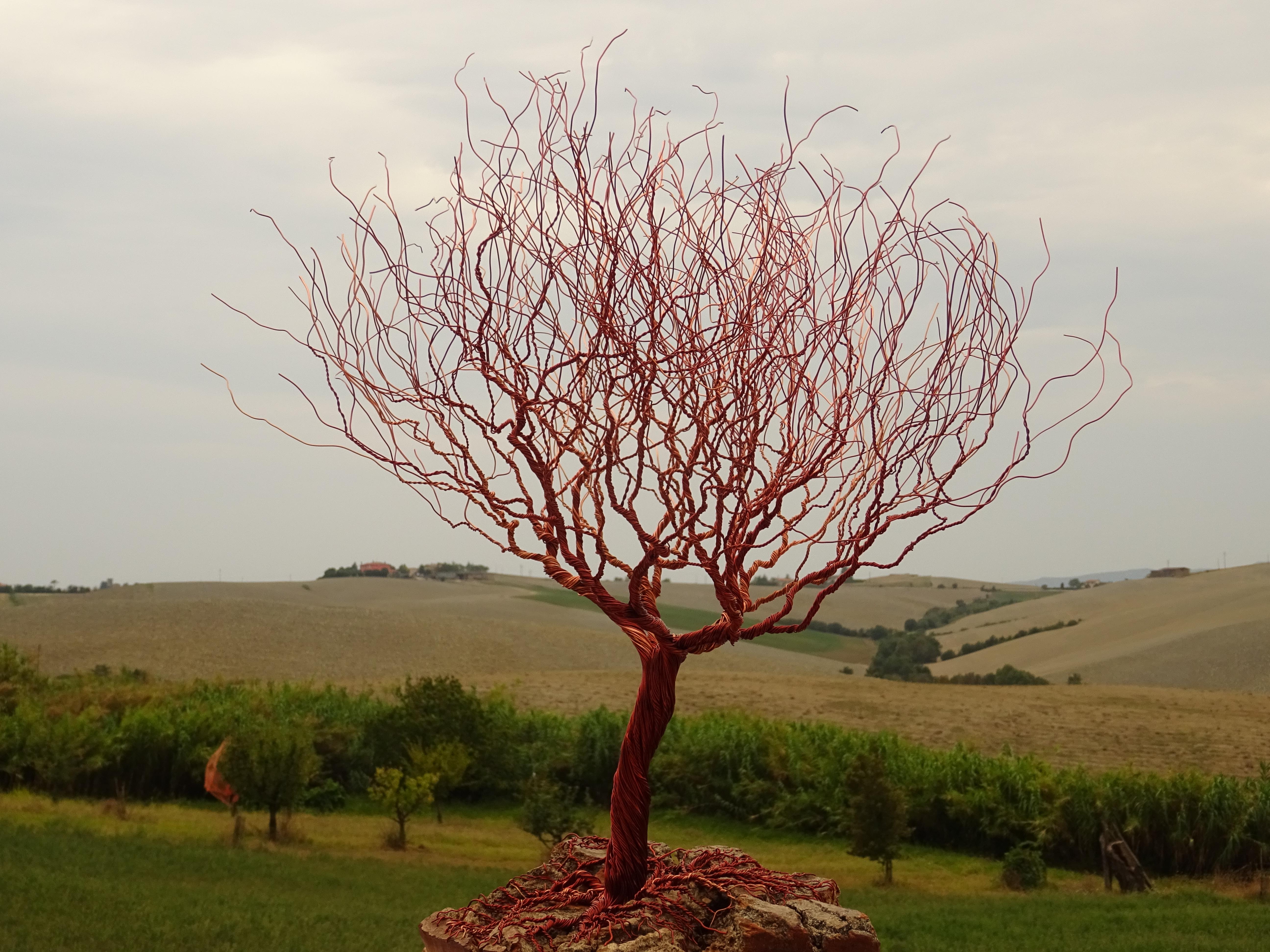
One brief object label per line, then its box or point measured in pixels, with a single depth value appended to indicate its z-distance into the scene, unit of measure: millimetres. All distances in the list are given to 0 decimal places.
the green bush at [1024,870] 14820
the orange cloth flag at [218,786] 15734
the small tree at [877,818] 14547
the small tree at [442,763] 16922
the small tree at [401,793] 15438
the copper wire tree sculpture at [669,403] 4531
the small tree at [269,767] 15391
